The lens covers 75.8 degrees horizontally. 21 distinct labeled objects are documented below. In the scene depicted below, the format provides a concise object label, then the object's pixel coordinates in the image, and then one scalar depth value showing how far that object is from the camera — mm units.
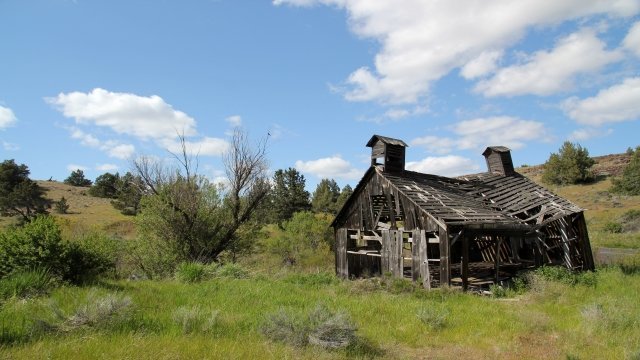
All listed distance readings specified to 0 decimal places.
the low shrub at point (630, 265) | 18359
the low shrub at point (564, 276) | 14922
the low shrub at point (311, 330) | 6520
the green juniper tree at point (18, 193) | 40559
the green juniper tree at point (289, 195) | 47531
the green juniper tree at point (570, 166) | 58812
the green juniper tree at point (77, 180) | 75625
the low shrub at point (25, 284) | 7441
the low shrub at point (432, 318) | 9030
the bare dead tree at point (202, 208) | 20344
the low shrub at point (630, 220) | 36906
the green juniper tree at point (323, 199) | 55731
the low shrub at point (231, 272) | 14643
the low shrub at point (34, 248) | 8625
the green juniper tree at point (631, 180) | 47875
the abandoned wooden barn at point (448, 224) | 15898
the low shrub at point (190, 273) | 12992
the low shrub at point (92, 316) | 5906
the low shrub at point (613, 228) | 36750
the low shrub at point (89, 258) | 9916
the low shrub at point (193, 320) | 6777
